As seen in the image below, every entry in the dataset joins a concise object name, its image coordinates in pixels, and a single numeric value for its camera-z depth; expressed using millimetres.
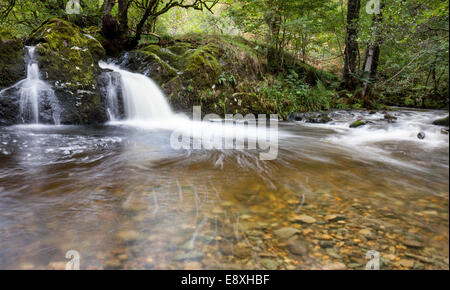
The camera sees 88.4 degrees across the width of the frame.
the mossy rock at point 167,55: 8179
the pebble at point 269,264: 1176
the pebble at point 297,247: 1281
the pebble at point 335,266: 1166
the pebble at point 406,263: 1129
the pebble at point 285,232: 1421
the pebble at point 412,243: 1257
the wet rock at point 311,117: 8109
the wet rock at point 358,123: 6583
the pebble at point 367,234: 1375
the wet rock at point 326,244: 1321
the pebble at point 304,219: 1578
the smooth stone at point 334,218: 1586
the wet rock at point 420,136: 3536
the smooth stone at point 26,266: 1150
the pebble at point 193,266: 1179
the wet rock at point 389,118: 6793
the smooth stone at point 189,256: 1235
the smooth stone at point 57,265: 1148
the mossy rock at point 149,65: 7603
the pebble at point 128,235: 1382
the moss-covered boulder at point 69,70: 5605
